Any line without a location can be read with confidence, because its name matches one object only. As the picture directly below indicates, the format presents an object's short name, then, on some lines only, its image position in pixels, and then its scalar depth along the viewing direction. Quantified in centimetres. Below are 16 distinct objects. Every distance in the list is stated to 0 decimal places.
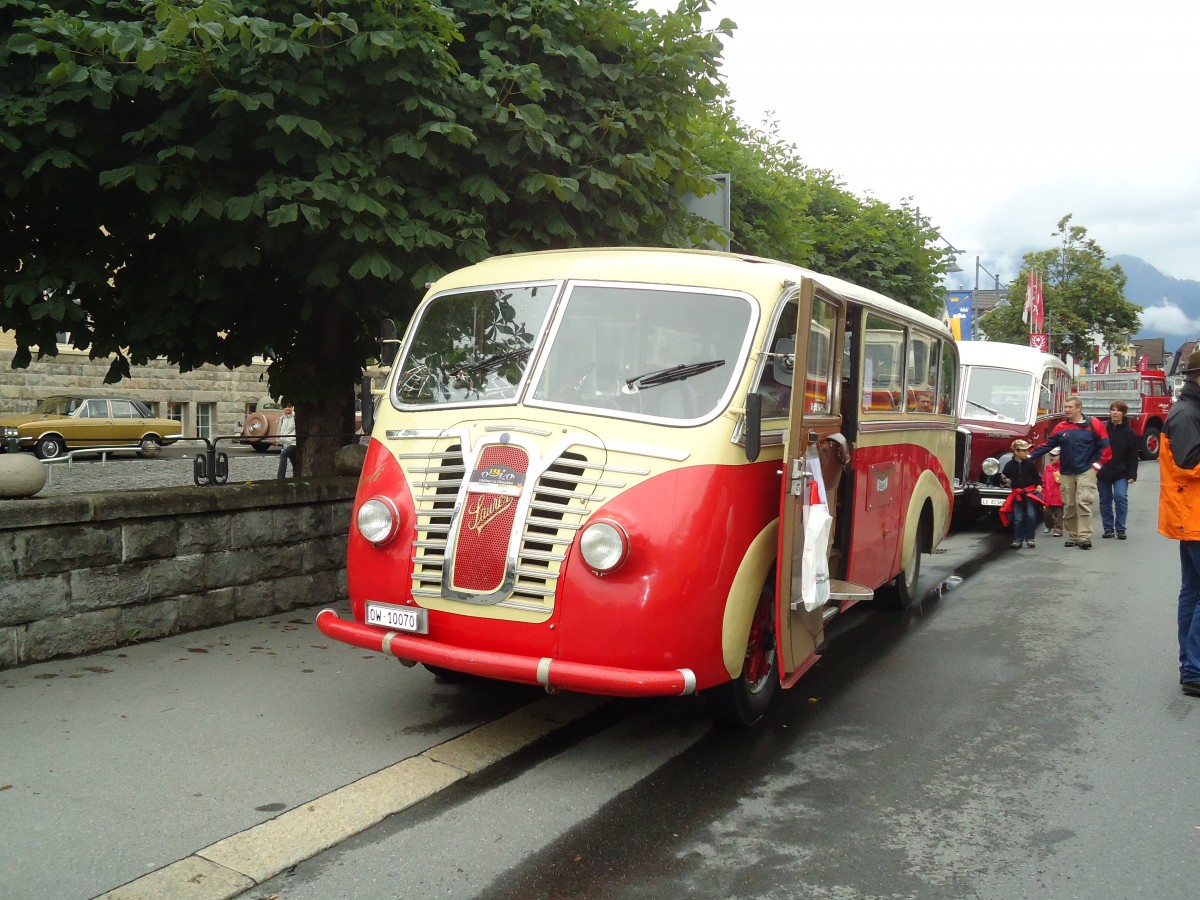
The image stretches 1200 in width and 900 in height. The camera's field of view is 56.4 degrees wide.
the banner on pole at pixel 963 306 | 3912
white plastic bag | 574
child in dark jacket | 1424
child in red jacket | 1533
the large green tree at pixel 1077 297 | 5400
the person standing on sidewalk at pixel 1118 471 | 1480
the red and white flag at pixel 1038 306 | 4062
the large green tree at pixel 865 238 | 2569
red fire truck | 3544
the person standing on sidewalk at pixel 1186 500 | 644
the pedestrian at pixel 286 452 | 1110
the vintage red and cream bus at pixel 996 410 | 1575
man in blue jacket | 1410
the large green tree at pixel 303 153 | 721
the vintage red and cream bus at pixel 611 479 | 510
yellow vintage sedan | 2961
